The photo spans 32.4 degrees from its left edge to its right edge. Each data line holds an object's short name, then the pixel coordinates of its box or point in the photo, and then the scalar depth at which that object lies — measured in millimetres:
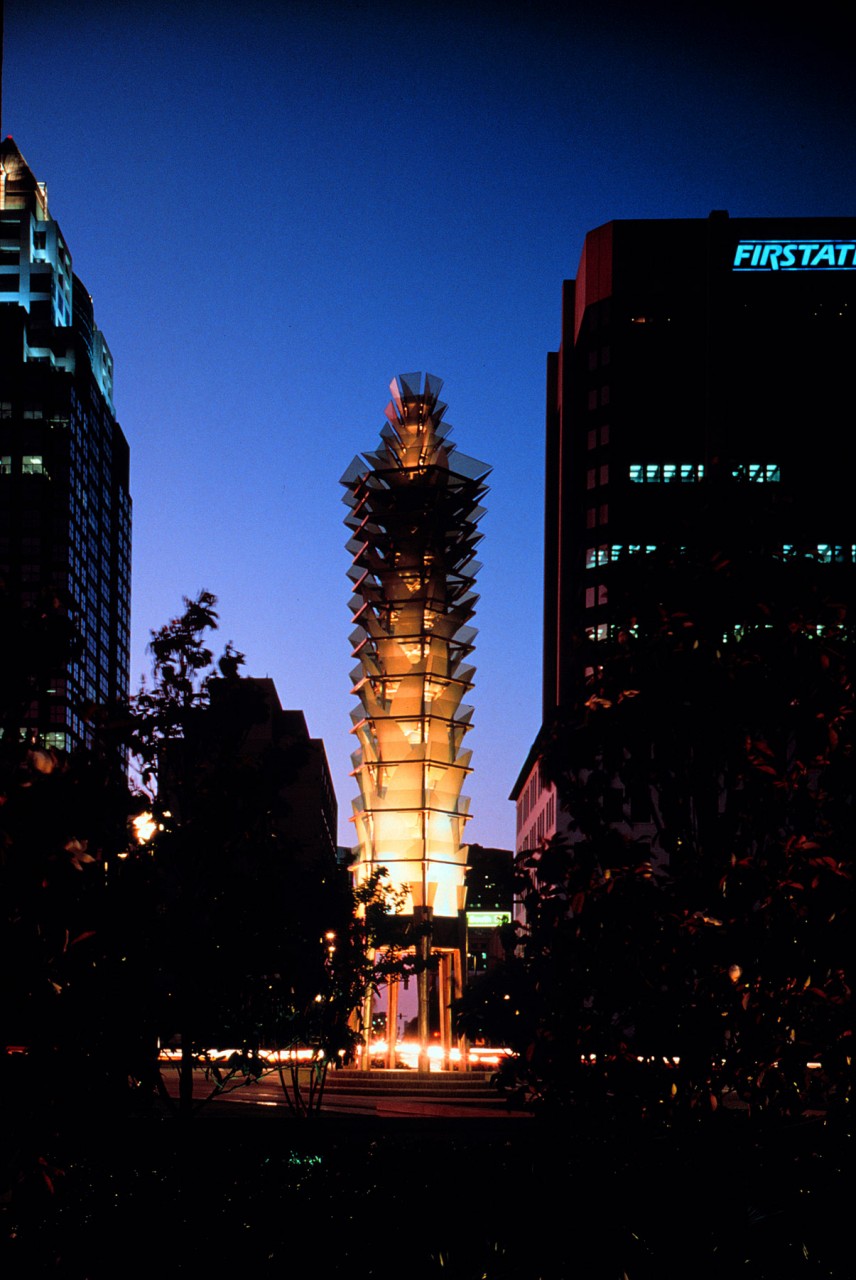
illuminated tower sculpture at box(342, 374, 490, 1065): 71812
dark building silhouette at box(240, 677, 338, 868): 180850
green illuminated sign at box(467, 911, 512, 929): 178625
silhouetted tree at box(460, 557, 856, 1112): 14281
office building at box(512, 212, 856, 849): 120188
